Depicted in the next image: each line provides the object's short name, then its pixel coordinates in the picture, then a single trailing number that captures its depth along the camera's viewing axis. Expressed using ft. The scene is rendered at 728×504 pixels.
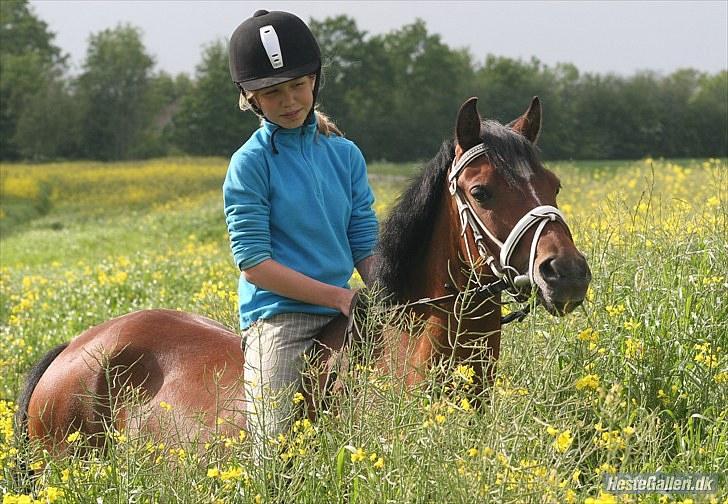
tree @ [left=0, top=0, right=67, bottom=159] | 201.36
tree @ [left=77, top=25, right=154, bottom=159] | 203.72
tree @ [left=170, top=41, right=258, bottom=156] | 207.62
